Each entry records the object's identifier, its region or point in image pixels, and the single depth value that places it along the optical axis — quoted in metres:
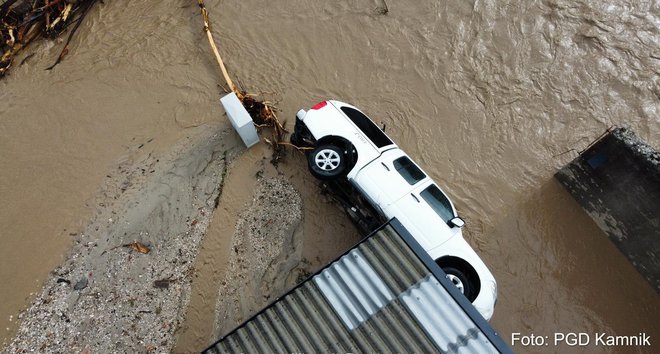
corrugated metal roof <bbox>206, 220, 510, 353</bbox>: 5.04
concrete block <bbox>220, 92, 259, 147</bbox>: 8.10
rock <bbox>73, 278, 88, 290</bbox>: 7.68
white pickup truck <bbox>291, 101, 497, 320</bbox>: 6.96
